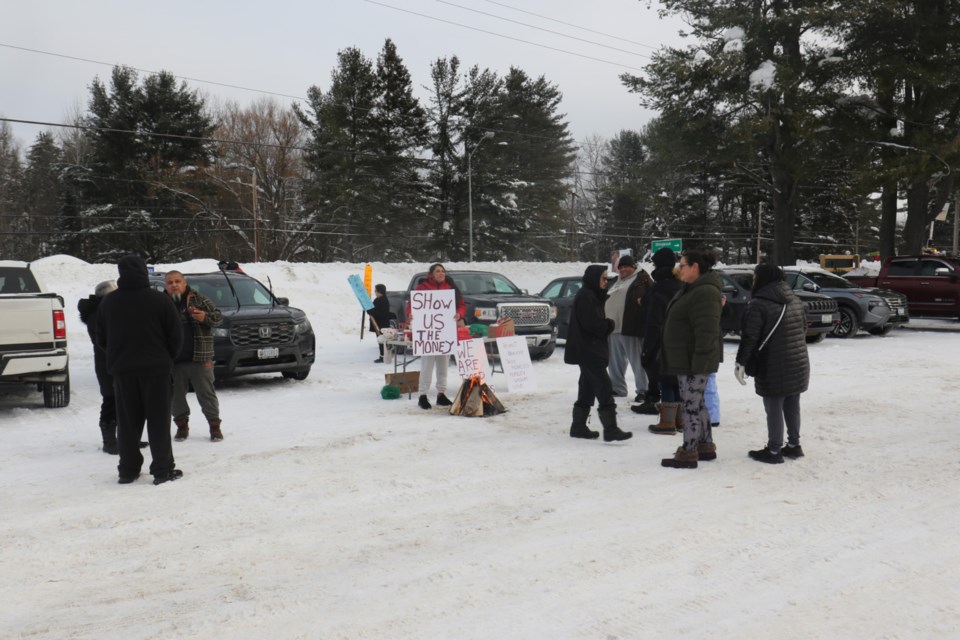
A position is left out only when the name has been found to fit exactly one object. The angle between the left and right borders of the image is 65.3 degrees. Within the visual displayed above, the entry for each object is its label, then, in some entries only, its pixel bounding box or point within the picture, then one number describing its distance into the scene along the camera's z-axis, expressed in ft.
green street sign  60.00
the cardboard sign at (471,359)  29.96
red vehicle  66.33
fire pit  29.55
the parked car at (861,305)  59.57
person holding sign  31.65
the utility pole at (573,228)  161.40
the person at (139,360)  20.02
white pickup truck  28.96
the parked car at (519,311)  45.24
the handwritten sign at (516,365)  31.50
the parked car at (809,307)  54.44
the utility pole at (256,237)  115.02
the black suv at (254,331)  36.06
